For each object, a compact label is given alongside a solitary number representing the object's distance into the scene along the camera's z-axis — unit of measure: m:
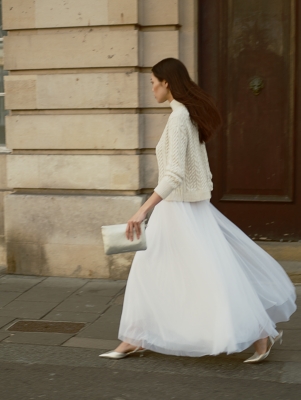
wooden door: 7.32
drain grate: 5.71
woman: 4.57
